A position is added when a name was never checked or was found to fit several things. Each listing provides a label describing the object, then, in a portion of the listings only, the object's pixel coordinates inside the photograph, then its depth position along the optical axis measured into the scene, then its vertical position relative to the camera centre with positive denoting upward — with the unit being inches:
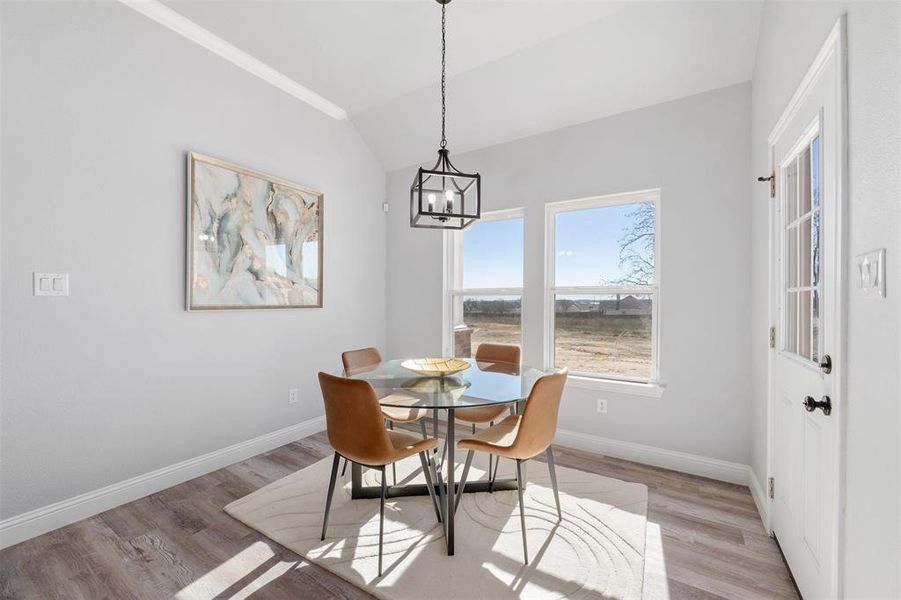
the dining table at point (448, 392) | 73.0 -19.2
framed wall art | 104.5 +18.3
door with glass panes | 50.7 -3.9
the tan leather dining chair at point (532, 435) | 71.6 -26.6
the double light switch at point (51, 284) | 78.5 +3.0
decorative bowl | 93.0 -16.9
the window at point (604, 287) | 117.5 +4.5
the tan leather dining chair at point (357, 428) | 68.7 -24.1
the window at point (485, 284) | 141.5 +6.4
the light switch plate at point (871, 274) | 38.4 +2.9
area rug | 65.0 -48.1
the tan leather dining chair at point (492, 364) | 101.7 -18.5
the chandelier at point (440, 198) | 77.5 +21.6
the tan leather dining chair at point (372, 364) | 93.2 -19.2
